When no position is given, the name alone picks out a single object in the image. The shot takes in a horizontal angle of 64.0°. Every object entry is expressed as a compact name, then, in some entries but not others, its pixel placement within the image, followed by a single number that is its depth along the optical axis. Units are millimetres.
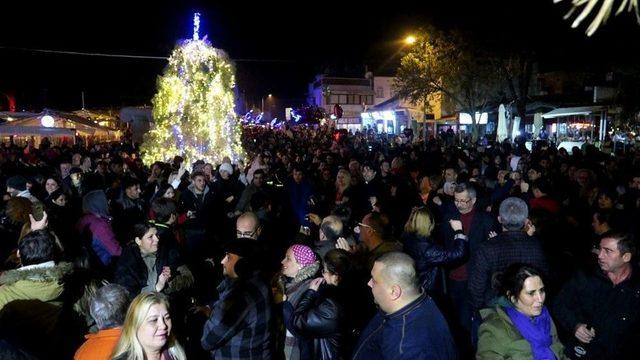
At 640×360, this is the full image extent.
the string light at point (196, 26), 16203
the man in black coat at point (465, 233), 5547
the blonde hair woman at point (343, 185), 9061
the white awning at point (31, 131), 22641
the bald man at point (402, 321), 2873
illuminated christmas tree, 16062
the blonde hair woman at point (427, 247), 5078
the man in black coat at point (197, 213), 8078
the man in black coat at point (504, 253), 4586
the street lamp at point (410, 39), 25405
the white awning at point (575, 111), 22878
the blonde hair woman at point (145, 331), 2904
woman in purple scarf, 3285
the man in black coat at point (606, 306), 3811
